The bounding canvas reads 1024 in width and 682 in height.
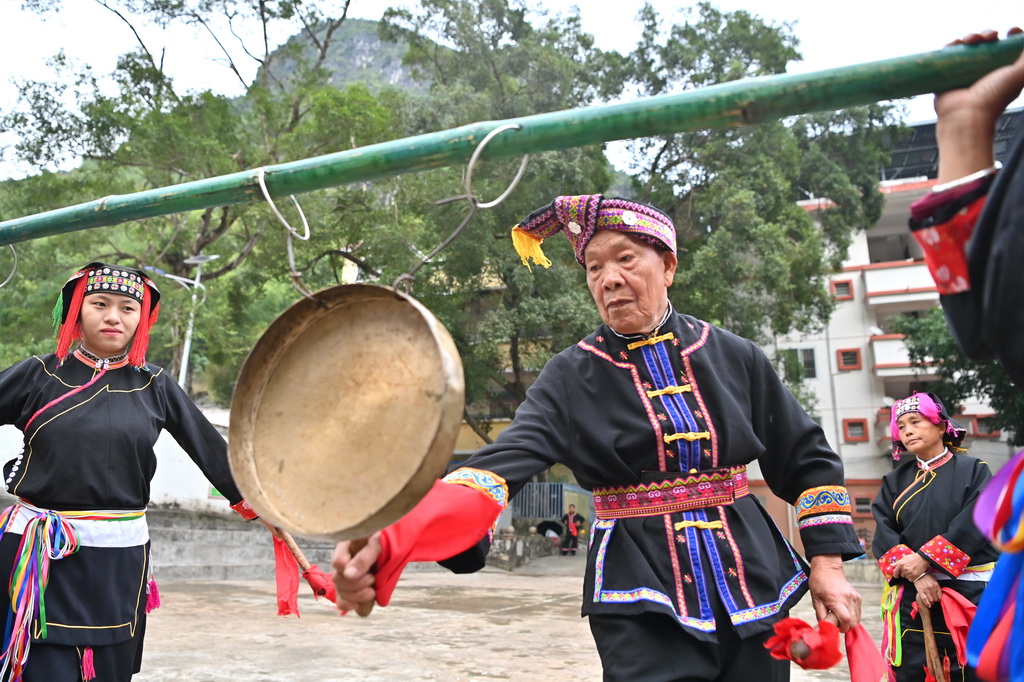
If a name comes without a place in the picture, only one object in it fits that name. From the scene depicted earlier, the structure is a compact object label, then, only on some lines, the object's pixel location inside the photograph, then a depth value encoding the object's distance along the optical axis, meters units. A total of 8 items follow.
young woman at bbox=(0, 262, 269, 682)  3.02
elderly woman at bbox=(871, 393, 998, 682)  4.33
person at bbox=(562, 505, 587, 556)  23.47
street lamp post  15.23
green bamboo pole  1.61
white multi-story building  28.72
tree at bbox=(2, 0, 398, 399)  14.32
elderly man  2.13
